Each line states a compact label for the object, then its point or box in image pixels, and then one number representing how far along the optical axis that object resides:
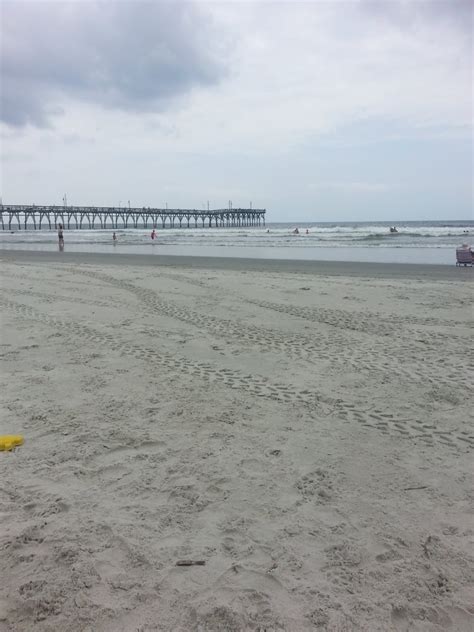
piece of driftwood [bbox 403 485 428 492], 2.79
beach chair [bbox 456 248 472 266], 16.41
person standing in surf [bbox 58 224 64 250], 27.01
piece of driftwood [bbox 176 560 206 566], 2.20
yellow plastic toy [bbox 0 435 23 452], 3.22
